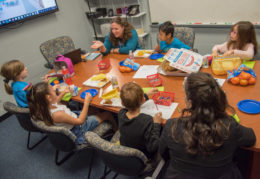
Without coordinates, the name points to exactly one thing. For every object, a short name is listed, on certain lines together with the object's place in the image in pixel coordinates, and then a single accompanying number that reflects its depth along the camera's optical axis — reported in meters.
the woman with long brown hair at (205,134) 1.02
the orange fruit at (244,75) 1.66
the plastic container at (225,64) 1.90
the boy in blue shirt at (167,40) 2.46
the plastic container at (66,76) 2.29
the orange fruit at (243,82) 1.66
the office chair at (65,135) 1.54
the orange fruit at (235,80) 1.70
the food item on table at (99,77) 2.22
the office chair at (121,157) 1.21
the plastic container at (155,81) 1.91
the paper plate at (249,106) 1.40
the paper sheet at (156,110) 1.54
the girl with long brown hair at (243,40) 2.04
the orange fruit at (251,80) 1.66
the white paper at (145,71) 2.16
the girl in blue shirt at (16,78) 2.12
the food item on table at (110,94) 1.84
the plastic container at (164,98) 1.63
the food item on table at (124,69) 2.27
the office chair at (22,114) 1.85
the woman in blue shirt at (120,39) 2.80
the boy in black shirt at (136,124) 1.41
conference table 1.35
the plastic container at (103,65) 2.45
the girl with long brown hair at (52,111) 1.65
